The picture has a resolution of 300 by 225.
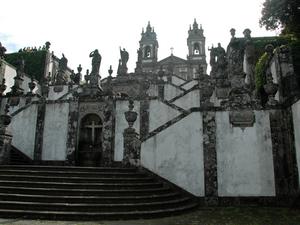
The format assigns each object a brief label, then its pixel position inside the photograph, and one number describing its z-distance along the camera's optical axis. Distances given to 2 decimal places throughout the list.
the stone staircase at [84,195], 8.80
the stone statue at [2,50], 21.69
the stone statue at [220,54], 20.06
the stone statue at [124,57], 26.45
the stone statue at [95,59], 18.17
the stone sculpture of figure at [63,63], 27.22
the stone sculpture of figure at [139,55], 32.72
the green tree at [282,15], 16.30
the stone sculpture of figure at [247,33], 21.64
